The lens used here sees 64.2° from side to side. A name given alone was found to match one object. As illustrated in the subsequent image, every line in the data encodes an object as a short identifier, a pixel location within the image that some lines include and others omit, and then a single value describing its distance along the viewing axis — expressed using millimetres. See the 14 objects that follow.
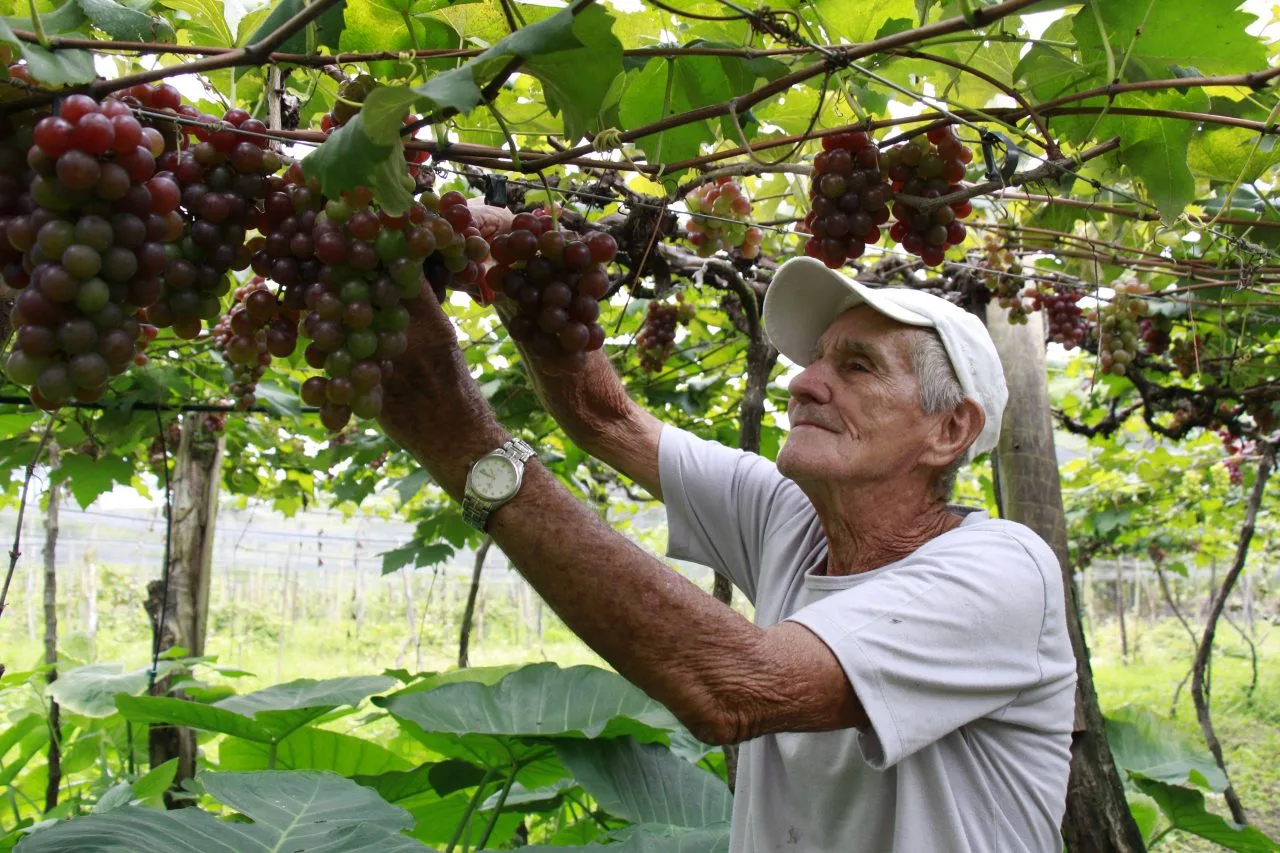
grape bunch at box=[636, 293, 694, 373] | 2778
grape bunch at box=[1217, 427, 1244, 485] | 4170
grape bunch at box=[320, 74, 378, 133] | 885
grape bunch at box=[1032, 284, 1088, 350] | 2914
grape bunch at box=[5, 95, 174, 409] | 650
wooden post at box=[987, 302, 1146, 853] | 2326
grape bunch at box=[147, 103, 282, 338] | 778
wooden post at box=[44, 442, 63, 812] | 3582
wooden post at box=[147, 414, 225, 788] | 3703
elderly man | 1098
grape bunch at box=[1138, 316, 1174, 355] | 3190
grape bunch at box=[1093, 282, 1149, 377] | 2709
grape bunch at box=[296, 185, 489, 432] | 769
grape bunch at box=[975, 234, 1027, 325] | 2342
